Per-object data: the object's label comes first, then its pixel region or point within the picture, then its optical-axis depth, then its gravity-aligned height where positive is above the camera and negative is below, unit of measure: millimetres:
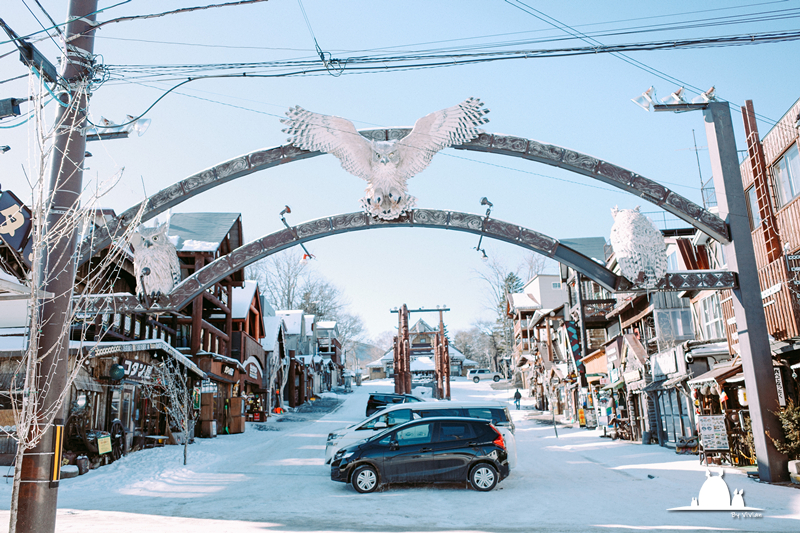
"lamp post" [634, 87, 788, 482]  11750 +1961
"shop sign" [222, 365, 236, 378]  26434 +1487
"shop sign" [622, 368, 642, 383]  21578 +380
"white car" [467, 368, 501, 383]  64588 +1994
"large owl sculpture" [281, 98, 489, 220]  12102 +5240
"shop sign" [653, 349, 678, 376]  18641 +683
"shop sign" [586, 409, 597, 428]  28172 -1444
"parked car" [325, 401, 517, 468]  15594 -599
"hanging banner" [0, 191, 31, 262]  9633 +3182
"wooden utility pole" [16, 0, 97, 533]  6162 +1430
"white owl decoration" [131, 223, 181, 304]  12148 +2977
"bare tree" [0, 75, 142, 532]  5523 +1045
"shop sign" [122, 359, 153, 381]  17594 +1136
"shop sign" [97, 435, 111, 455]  15305 -947
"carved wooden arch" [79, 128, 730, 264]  12172 +4626
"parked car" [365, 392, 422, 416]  26078 -166
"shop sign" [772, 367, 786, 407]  13352 -151
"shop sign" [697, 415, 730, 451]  14648 -1231
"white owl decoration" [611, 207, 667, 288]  12211 +2802
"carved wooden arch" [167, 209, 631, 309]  12500 +3340
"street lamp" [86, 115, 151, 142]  10278 +4963
